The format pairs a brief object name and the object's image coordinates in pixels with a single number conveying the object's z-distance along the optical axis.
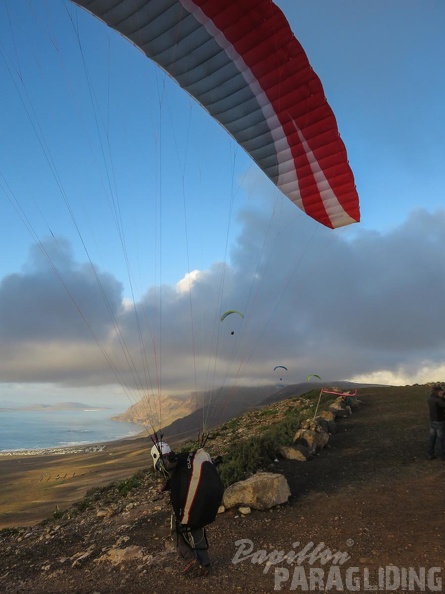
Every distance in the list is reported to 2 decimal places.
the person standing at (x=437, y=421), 11.20
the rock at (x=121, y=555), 6.97
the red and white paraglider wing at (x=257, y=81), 9.30
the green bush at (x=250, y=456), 10.03
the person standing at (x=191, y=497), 5.66
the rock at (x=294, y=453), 11.17
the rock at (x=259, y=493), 8.17
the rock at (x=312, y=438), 12.05
